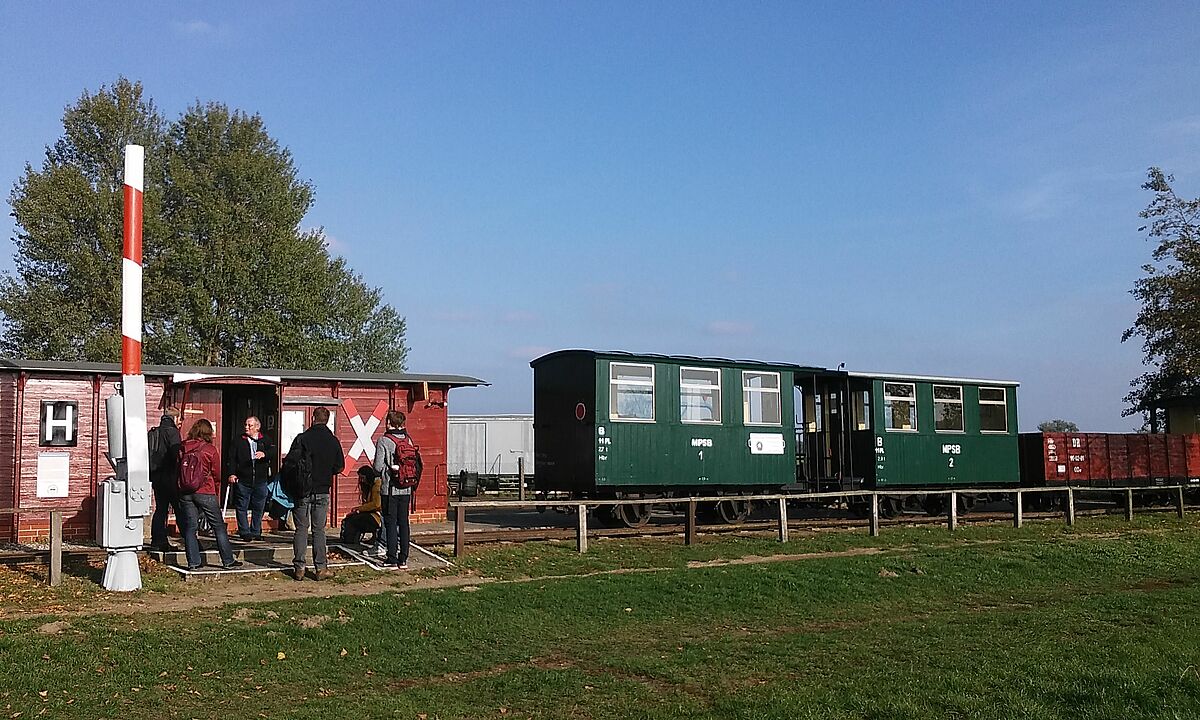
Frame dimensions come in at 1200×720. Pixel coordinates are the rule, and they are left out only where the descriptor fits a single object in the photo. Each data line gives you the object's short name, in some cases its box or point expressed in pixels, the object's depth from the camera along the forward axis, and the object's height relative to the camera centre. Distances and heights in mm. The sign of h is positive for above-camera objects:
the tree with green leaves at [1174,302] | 30844 +3923
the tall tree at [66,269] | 34250 +5675
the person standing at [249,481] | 14078 -555
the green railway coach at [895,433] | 22031 -2
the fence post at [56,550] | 10953 -1130
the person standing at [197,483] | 11461 -472
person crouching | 13414 -1074
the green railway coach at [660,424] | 18359 +202
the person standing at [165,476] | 12477 -422
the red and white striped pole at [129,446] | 10875 -53
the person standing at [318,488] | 11469 -536
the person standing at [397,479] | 12125 -469
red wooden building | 15477 +397
